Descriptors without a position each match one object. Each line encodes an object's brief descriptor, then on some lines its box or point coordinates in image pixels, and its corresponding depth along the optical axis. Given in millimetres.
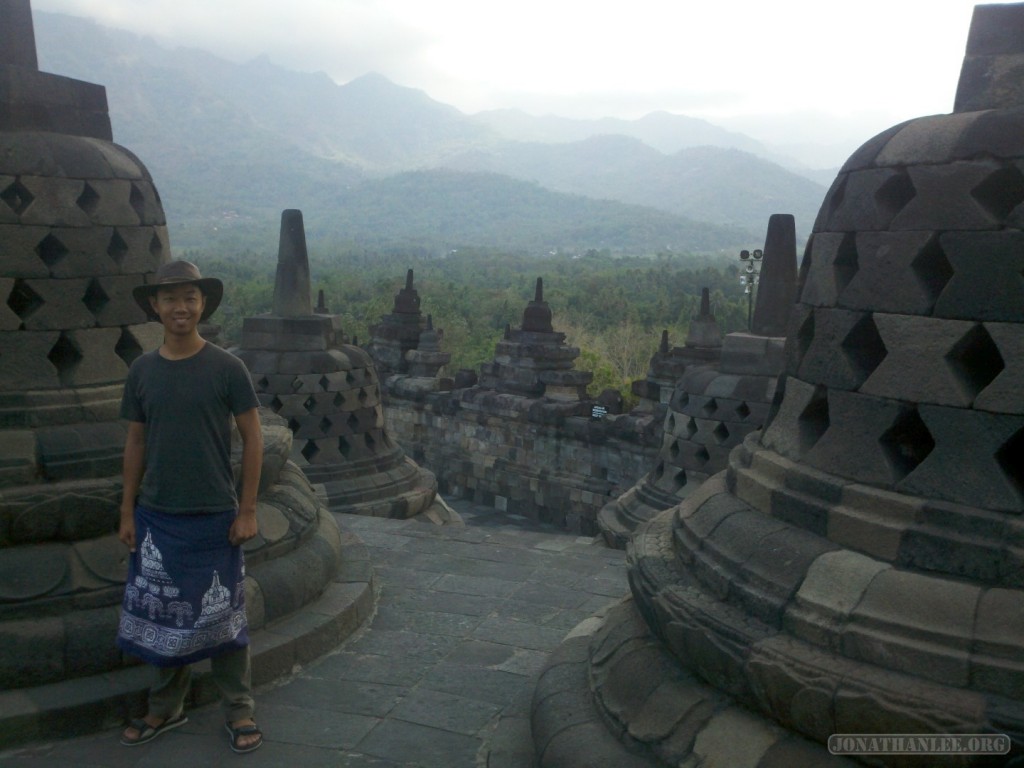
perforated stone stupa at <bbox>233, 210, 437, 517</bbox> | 9117
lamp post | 15133
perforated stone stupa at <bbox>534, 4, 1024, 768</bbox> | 2346
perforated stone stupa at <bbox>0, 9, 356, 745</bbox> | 3486
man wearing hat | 3107
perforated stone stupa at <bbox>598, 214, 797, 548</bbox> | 7672
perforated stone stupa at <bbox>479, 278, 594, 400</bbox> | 14719
